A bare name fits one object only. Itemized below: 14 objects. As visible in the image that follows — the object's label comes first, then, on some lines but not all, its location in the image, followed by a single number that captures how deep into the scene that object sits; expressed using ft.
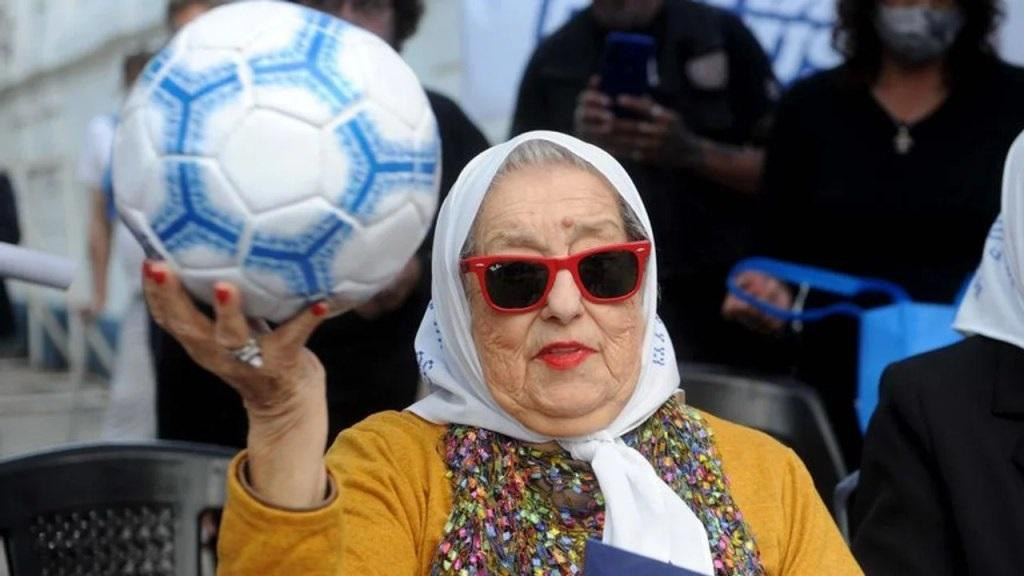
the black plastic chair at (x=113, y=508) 9.98
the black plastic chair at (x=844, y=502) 11.08
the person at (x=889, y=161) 14.29
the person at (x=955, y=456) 9.53
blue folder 8.07
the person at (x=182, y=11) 17.37
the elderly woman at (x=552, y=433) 8.50
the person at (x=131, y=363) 18.44
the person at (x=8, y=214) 11.64
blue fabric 12.89
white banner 16.75
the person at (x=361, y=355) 13.57
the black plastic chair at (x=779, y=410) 12.59
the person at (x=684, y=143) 15.42
